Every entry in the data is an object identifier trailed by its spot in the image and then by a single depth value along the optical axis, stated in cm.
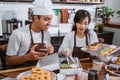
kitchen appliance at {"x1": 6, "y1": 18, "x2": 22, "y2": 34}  314
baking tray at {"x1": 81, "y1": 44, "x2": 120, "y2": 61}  173
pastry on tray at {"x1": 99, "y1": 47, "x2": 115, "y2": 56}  176
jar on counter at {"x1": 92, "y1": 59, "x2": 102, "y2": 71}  161
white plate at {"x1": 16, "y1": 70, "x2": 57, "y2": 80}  131
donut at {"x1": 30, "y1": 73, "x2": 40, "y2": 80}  125
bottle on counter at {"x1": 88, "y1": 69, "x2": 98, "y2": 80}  128
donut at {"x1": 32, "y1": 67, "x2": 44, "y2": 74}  133
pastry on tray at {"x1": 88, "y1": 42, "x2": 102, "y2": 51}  189
